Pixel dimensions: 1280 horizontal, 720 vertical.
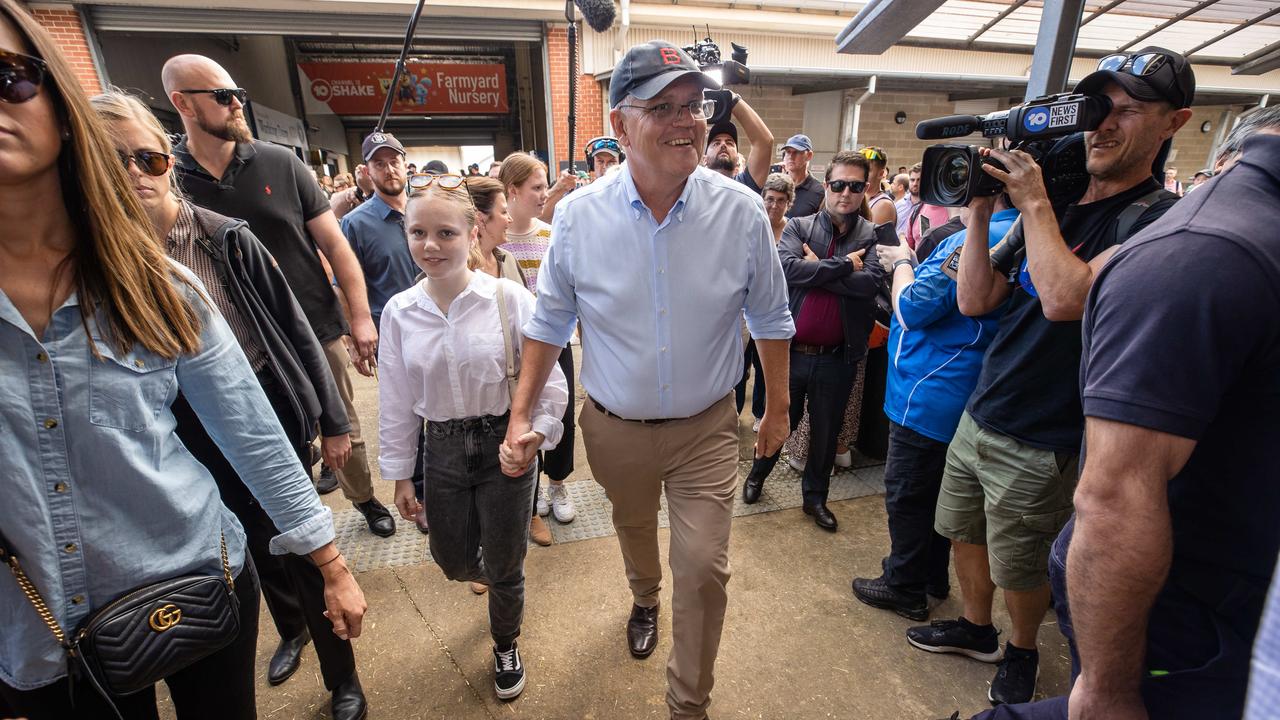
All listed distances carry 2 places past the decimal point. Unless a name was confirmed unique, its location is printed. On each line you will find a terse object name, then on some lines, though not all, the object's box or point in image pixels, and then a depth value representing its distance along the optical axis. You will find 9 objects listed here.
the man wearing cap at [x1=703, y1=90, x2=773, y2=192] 2.65
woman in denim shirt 0.93
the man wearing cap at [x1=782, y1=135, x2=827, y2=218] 4.29
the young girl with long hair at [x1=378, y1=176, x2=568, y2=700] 2.00
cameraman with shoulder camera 1.56
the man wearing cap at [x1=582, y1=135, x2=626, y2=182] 4.71
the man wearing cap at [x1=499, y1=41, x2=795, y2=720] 1.83
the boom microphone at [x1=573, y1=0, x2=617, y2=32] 3.52
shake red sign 14.16
